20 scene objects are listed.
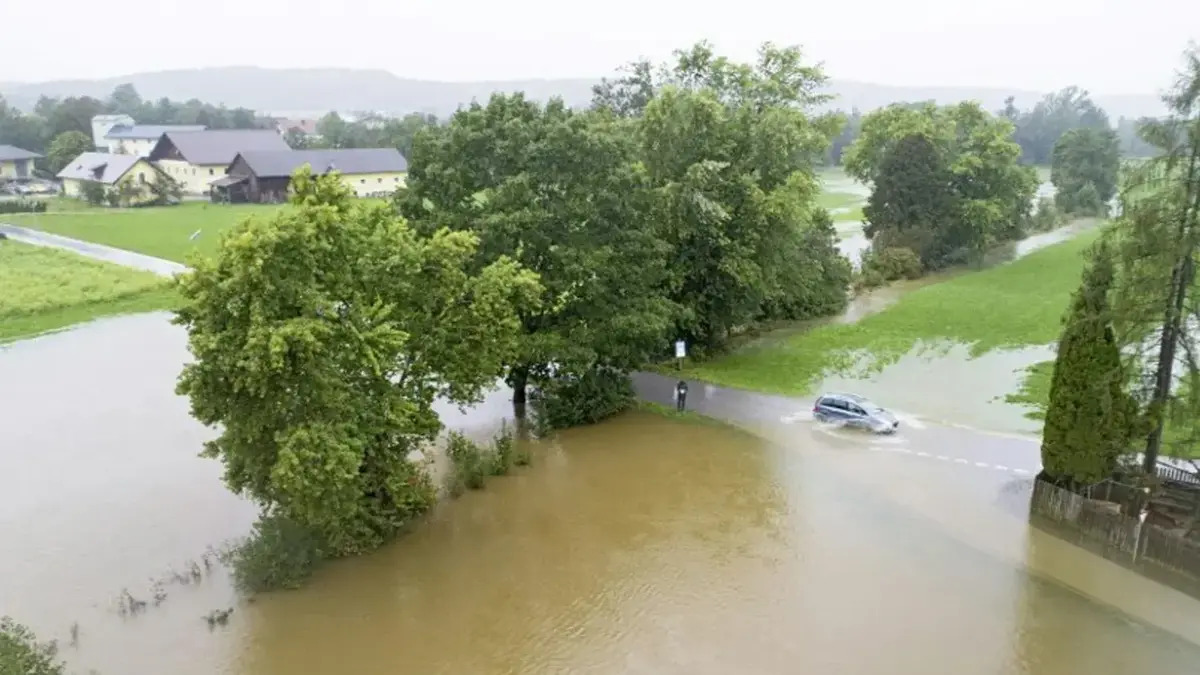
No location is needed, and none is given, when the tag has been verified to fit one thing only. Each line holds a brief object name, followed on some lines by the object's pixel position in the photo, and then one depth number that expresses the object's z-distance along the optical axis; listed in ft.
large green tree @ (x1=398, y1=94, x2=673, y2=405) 78.69
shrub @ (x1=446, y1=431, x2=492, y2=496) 71.10
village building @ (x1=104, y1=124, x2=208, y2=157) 340.18
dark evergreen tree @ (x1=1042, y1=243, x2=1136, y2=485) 59.47
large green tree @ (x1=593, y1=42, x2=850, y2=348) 97.66
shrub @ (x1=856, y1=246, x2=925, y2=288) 156.15
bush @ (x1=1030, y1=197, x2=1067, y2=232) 221.25
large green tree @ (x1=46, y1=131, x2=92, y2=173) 293.43
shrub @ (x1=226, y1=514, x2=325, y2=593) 56.59
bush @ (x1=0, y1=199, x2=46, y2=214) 233.14
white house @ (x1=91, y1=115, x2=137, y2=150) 363.87
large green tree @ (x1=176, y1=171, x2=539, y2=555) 51.75
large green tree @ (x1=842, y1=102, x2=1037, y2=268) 167.22
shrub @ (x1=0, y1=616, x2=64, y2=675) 43.06
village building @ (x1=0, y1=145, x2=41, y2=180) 291.79
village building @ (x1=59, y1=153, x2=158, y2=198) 249.34
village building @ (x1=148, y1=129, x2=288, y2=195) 262.67
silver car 81.46
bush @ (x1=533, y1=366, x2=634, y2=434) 84.69
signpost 88.68
